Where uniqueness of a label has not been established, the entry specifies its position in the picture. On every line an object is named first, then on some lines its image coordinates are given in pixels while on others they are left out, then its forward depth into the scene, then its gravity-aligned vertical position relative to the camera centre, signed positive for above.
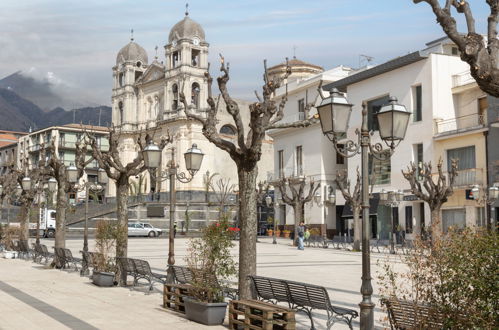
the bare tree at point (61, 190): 22.64 +0.71
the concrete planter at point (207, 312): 10.88 -1.82
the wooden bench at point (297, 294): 9.69 -1.44
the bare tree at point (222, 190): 58.92 +2.01
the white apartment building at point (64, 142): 85.69 +9.44
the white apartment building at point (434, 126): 35.25 +4.86
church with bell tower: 64.19 +12.12
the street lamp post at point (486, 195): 27.23 +0.58
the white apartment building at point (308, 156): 47.25 +4.15
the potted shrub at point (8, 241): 28.31 -1.60
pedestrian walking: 34.53 -1.56
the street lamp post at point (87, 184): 19.73 +1.09
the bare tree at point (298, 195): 41.59 +0.96
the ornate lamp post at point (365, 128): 8.47 +1.15
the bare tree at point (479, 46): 7.12 +1.87
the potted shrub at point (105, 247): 17.05 -1.07
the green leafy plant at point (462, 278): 6.28 -0.76
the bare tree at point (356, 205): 33.56 +0.17
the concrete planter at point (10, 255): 28.19 -2.06
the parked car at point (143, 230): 53.78 -1.82
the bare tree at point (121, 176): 17.12 +0.95
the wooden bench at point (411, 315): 7.03 -1.27
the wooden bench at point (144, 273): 15.31 -1.58
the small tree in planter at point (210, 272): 11.00 -1.15
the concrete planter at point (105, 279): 16.59 -1.86
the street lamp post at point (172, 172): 14.70 +1.15
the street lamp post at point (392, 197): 32.03 +0.58
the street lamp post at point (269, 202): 41.20 +0.42
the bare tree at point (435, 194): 26.72 +0.59
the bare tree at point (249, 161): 11.22 +0.89
